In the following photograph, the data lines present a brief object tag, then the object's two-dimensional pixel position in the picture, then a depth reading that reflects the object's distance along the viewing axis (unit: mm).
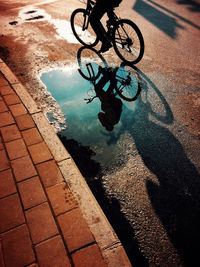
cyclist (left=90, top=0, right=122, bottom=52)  3598
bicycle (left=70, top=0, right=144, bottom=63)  3930
